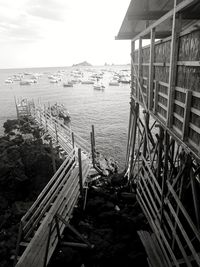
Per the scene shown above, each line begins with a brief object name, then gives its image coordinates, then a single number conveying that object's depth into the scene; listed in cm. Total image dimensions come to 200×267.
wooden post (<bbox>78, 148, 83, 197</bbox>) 1038
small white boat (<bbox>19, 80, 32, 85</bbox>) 9582
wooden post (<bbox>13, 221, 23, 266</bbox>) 654
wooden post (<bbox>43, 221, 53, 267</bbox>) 691
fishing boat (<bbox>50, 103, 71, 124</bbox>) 3660
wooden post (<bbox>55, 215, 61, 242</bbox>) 799
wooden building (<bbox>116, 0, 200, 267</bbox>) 529
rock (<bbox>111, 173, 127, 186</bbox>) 1303
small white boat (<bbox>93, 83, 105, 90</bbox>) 7011
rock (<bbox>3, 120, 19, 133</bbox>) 2749
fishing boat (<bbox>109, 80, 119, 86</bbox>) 8019
